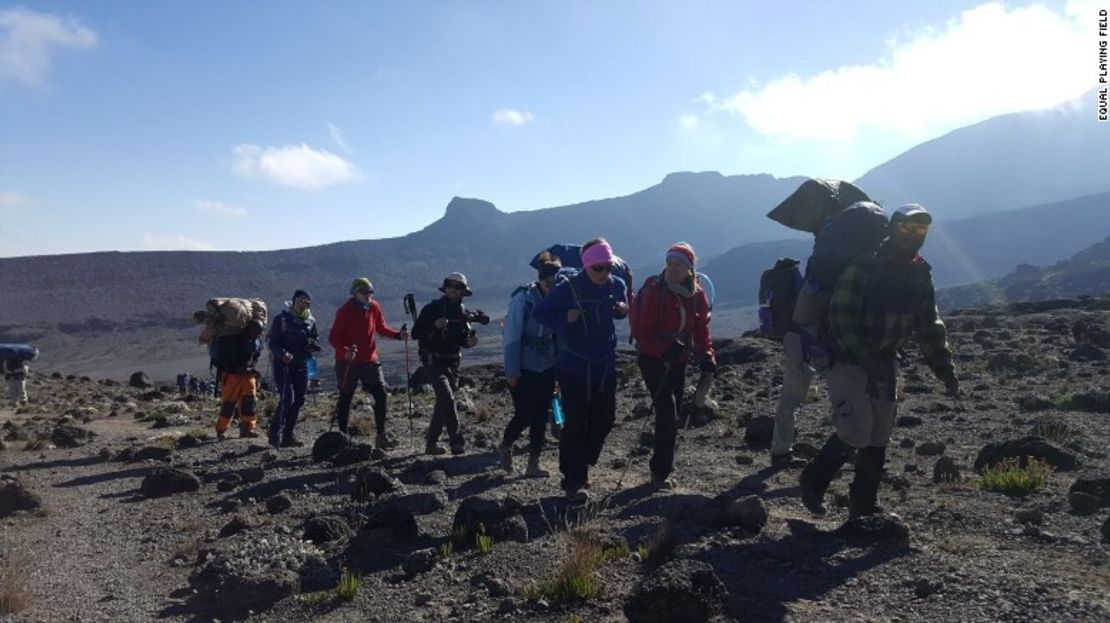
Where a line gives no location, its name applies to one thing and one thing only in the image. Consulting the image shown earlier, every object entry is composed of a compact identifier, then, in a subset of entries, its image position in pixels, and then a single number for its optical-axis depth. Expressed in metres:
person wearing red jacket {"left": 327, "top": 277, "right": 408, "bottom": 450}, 10.37
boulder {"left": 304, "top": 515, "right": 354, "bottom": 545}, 6.47
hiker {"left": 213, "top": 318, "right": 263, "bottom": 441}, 11.57
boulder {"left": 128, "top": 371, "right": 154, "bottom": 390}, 31.87
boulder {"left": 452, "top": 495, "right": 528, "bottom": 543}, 5.88
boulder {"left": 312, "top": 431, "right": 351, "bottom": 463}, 10.16
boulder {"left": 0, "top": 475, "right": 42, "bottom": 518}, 8.38
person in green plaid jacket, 5.24
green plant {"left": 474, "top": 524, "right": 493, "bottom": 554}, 5.66
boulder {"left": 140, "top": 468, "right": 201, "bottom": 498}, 9.04
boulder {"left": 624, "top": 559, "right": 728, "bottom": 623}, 4.16
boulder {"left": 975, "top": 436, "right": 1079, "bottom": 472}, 7.53
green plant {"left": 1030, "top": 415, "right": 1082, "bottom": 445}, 8.82
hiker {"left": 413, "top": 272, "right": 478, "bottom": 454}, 9.44
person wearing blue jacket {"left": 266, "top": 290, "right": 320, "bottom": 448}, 11.11
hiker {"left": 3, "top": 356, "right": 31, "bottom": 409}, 21.36
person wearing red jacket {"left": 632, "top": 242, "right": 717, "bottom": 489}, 6.77
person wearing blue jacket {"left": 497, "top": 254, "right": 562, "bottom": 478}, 7.60
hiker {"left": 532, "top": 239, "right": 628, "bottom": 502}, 6.53
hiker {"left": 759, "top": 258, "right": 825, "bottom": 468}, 7.07
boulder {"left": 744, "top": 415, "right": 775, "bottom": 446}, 9.61
